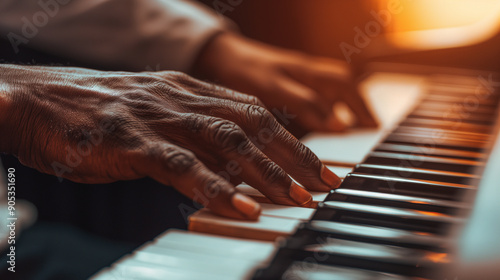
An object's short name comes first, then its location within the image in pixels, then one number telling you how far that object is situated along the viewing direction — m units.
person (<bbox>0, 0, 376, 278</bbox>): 0.85
